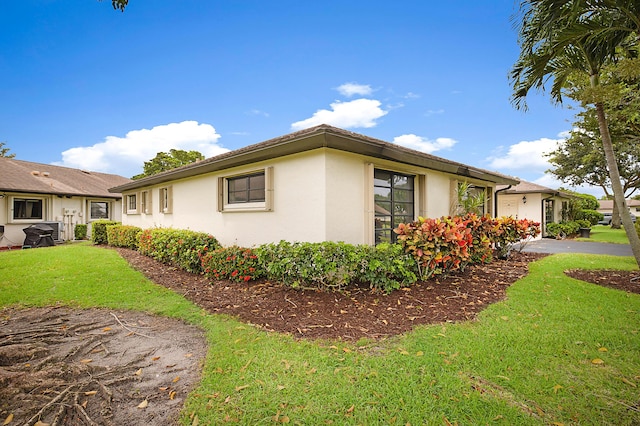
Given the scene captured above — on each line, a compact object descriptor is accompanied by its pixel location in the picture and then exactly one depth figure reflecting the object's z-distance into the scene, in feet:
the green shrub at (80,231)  53.60
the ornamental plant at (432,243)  17.06
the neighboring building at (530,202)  55.11
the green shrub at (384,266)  16.29
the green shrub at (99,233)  46.57
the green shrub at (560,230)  55.46
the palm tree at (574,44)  16.48
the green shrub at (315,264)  16.05
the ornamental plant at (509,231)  26.89
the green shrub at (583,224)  61.42
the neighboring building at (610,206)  164.25
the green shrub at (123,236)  38.47
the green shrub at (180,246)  23.81
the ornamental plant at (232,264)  19.77
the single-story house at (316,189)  18.45
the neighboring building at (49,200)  46.38
